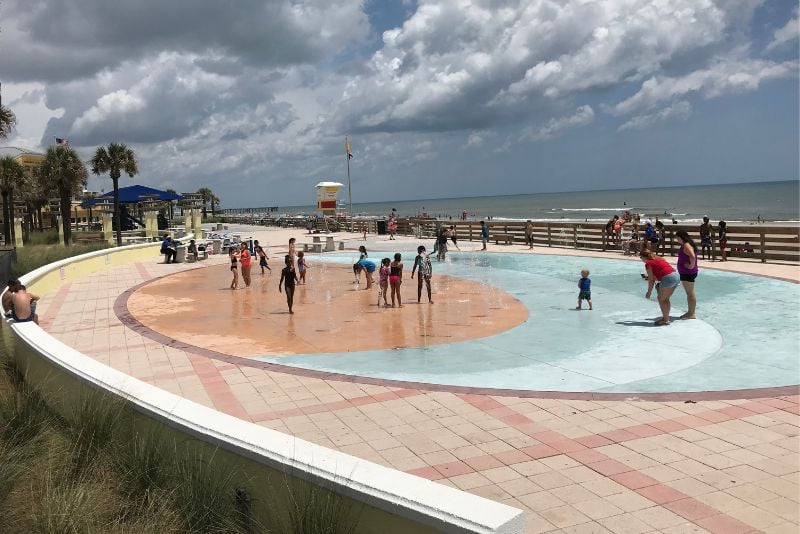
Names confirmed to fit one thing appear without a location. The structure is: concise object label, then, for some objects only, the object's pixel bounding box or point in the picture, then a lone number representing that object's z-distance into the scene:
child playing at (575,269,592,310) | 13.91
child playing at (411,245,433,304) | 15.27
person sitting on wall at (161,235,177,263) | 26.58
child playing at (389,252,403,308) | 14.81
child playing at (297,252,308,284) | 18.73
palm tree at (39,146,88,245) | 36.09
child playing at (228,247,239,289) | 18.52
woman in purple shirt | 12.18
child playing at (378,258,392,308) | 15.38
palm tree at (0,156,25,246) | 34.09
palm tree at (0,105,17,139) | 24.42
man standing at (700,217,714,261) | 21.36
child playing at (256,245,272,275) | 21.78
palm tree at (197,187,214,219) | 119.91
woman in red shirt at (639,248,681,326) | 11.72
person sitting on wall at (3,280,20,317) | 10.24
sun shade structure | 38.31
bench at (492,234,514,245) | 31.22
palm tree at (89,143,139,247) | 38.00
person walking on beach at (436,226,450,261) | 24.32
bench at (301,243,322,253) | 30.73
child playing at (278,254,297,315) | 14.46
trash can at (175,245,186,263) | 26.79
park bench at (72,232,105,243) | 37.98
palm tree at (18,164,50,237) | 41.16
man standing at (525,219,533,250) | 28.61
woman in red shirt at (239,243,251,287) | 18.91
